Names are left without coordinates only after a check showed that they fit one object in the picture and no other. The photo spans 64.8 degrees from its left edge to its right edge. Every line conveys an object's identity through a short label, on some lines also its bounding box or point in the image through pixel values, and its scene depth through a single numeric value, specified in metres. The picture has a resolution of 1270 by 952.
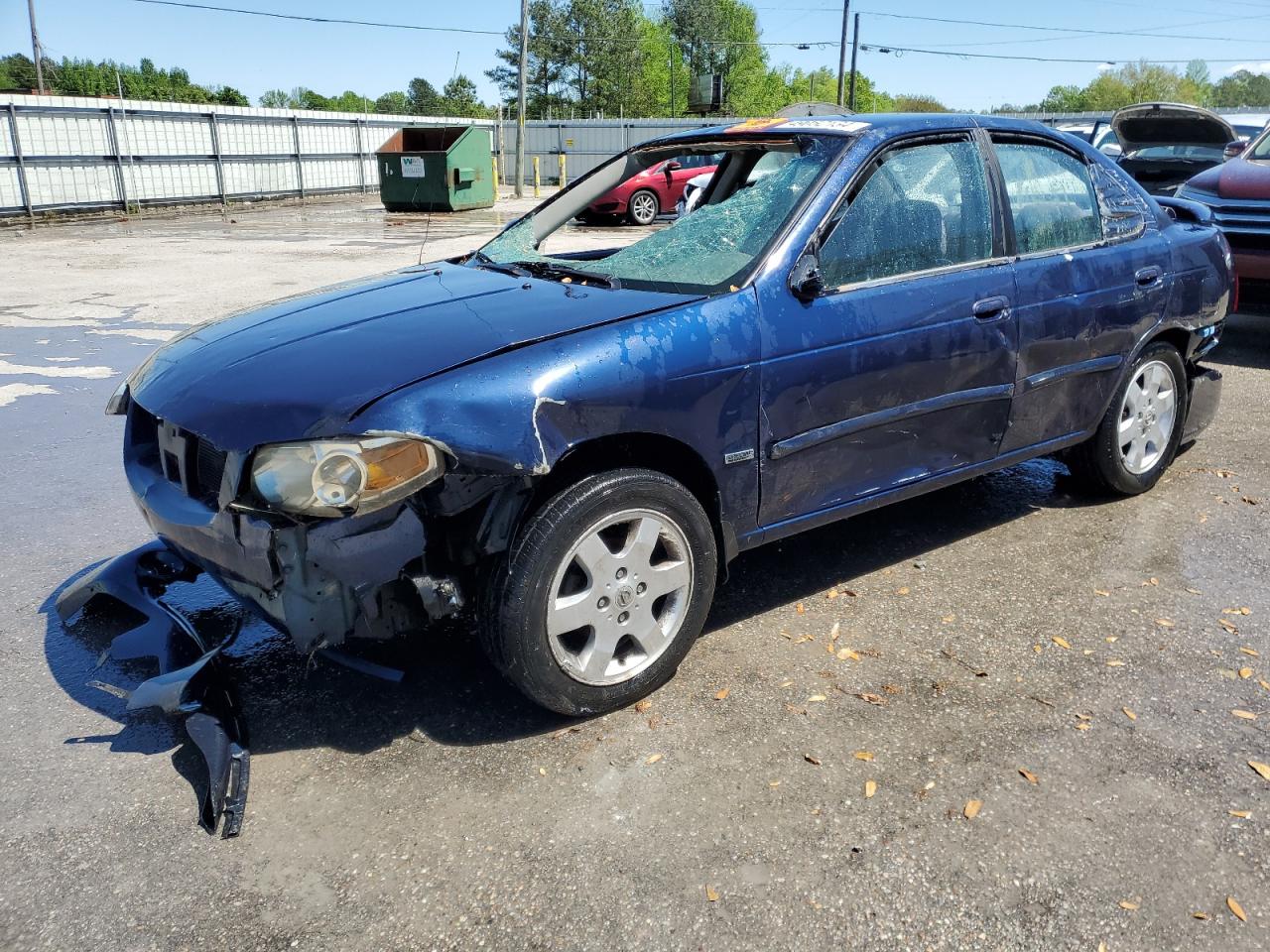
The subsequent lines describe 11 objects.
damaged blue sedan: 2.54
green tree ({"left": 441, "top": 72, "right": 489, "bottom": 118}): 72.44
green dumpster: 21.91
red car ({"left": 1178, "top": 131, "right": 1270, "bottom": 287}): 7.34
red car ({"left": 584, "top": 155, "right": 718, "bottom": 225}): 16.80
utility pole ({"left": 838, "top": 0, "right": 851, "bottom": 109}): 51.56
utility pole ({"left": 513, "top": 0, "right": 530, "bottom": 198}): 28.53
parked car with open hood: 11.29
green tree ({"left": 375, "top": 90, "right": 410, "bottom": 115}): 87.50
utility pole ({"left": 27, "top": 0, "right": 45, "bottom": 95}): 43.91
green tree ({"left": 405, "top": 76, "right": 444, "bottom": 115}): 81.94
